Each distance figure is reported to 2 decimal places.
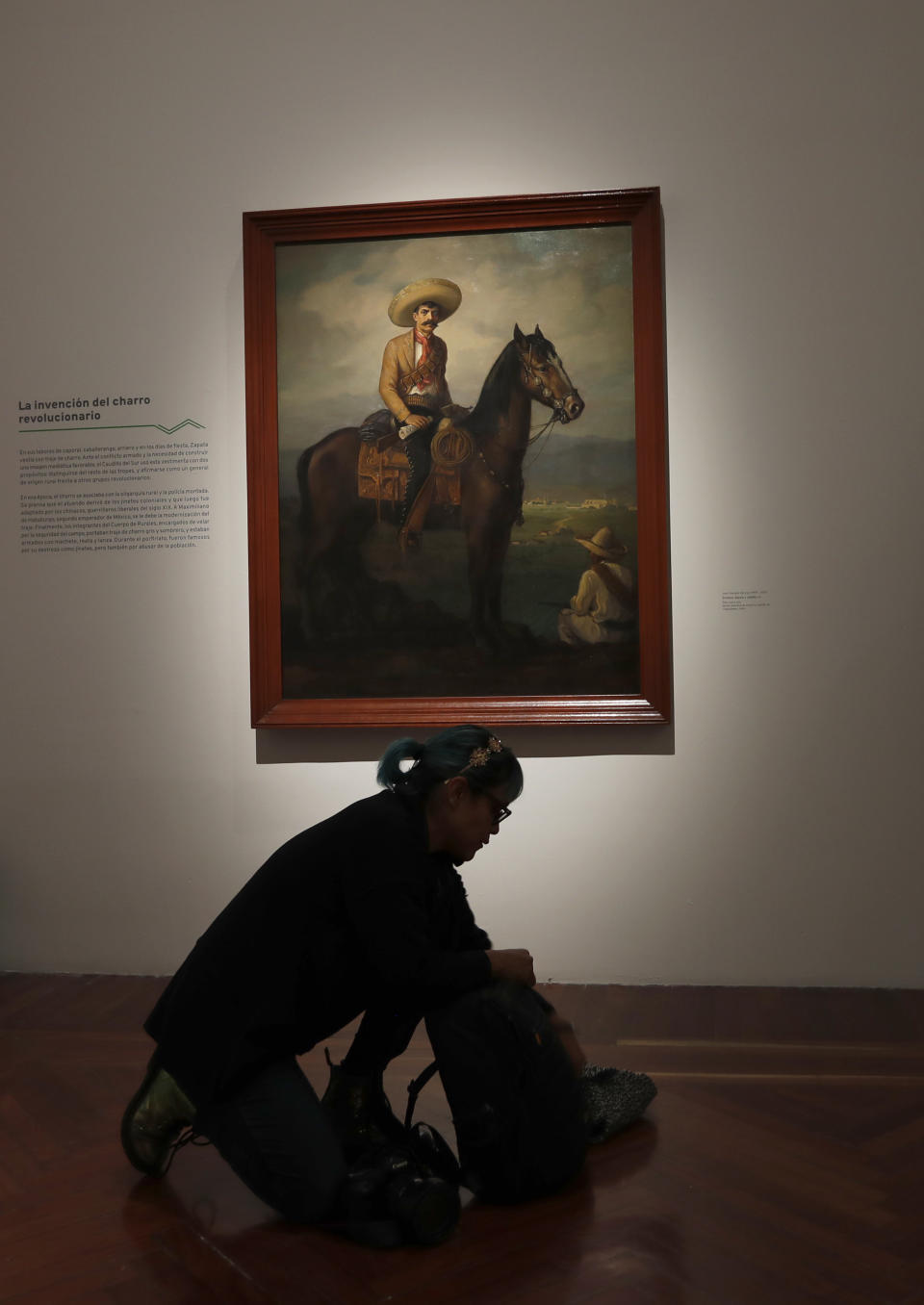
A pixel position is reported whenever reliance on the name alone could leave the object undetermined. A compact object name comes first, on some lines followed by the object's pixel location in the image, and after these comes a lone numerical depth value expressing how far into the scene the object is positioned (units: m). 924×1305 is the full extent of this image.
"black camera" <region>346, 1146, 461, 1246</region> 3.07
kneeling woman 3.23
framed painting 5.29
